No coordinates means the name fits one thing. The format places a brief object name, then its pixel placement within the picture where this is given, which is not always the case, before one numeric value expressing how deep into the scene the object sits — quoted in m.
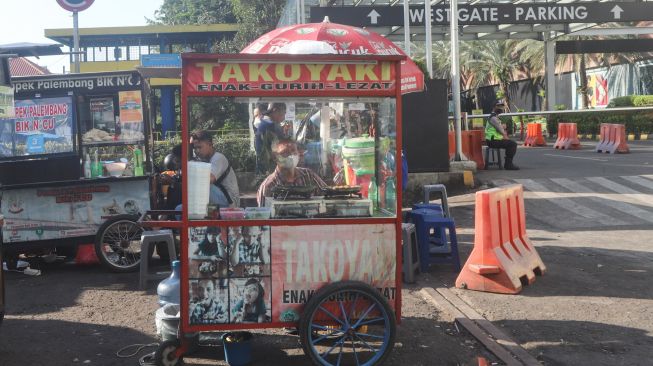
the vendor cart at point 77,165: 8.70
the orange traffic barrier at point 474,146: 16.58
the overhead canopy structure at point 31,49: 8.57
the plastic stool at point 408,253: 7.88
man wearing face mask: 5.69
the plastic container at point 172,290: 5.57
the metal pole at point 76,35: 13.86
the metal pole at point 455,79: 14.77
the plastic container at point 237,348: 5.19
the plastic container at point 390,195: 5.33
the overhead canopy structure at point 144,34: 43.47
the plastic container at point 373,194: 5.62
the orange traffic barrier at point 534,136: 25.92
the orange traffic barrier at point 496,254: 7.24
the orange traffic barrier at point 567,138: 23.06
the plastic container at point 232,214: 5.05
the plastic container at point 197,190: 5.02
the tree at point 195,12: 55.69
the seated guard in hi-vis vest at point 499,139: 16.12
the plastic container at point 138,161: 9.11
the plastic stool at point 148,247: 7.91
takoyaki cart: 4.93
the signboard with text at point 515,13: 18.30
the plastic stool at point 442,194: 9.61
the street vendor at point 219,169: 5.91
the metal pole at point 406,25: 16.22
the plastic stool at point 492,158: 16.56
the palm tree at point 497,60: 46.95
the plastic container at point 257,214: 5.05
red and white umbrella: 8.35
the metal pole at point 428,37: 15.78
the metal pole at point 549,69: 28.23
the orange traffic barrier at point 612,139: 20.17
